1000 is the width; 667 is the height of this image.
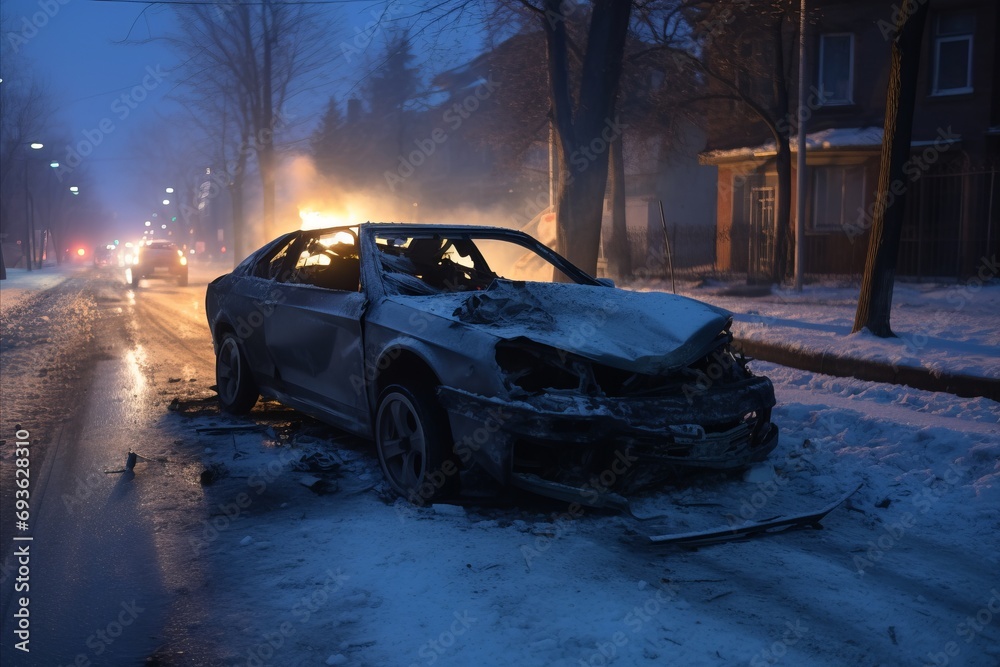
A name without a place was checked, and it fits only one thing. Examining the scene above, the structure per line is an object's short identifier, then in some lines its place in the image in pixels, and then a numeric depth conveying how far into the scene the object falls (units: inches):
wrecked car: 167.3
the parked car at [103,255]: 2846.0
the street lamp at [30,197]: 1636.3
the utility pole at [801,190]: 677.9
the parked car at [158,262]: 1177.4
